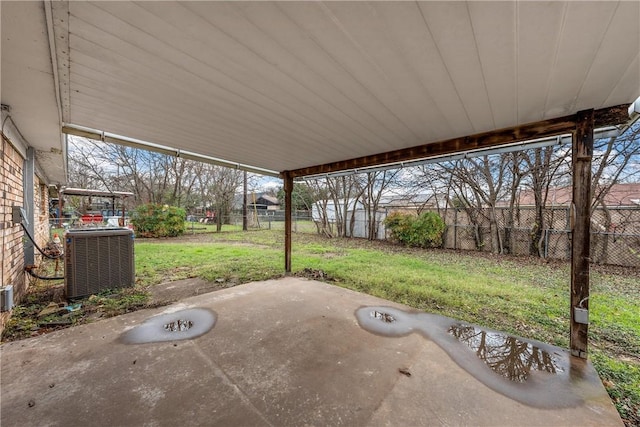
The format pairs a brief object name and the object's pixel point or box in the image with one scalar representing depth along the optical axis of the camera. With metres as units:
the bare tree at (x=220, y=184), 14.54
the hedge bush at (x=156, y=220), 10.00
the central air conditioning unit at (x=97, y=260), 3.30
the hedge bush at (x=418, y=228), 7.97
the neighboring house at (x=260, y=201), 15.86
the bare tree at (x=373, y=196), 9.94
